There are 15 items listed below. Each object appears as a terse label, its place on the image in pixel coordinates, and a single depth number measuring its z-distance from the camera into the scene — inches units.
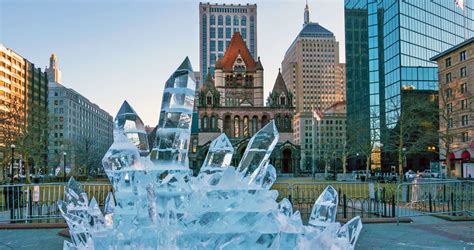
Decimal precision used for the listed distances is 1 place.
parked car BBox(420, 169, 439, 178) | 2076.0
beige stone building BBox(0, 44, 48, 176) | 1814.7
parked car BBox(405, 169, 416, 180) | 1982.2
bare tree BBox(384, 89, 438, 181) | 1589.8
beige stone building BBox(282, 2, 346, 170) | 7524.6
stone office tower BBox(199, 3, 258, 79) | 6368.1
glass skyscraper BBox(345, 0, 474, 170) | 2760.8
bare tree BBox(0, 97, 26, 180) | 1790.7
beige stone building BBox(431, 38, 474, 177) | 2107.5
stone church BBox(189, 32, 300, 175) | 3240.7
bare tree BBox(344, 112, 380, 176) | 2196.1
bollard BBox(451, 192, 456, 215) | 618.2
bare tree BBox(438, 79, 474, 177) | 2033.5
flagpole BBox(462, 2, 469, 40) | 3213.6
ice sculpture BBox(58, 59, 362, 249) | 215.6
